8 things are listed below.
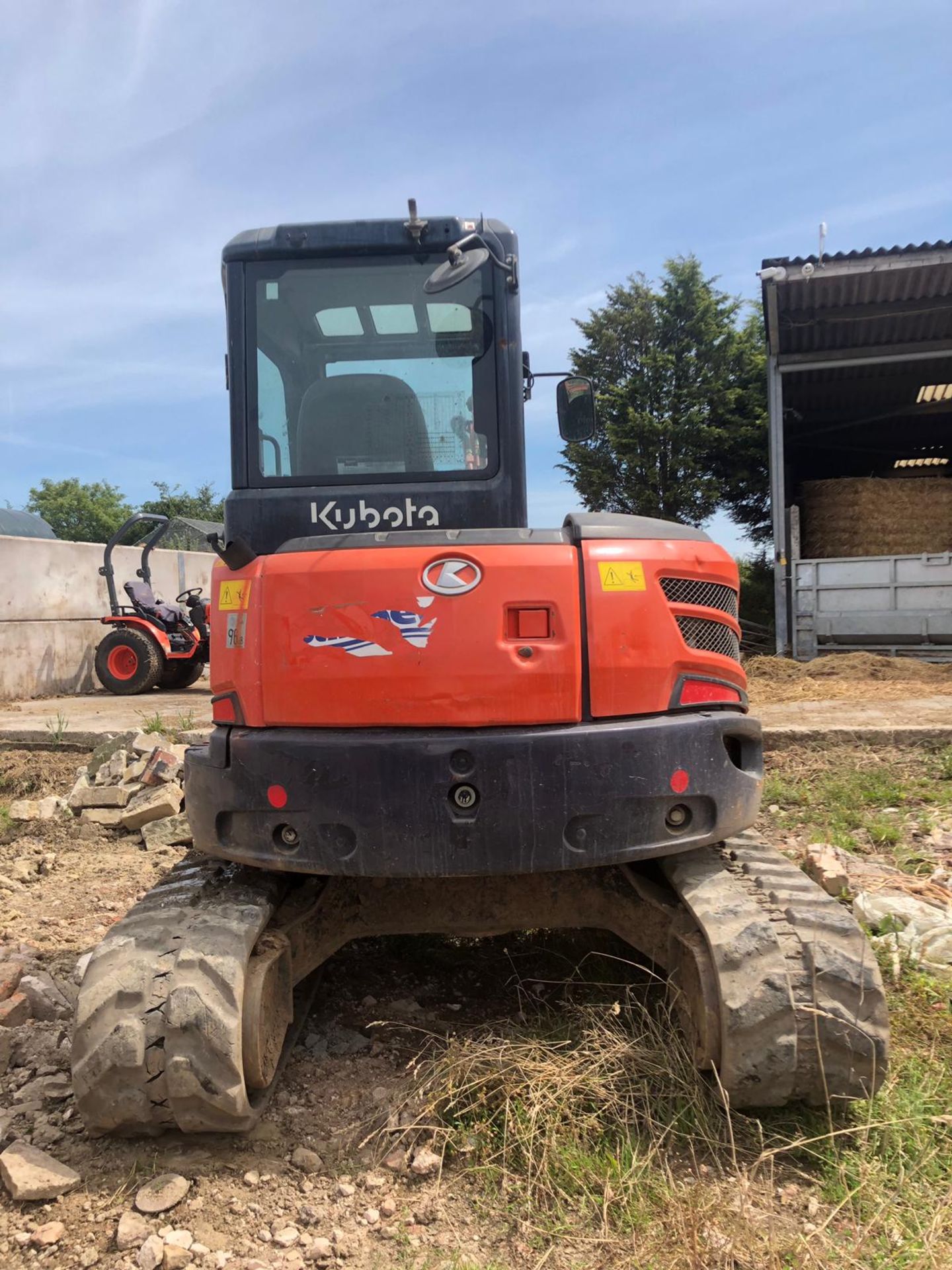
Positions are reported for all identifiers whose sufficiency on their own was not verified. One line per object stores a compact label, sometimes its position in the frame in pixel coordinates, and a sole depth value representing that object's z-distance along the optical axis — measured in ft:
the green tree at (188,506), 157.79
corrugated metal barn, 36.63
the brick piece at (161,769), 20.48
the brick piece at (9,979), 10.93
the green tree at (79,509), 151.84
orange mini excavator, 8.01
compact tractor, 34.76
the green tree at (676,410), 64.18
